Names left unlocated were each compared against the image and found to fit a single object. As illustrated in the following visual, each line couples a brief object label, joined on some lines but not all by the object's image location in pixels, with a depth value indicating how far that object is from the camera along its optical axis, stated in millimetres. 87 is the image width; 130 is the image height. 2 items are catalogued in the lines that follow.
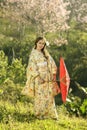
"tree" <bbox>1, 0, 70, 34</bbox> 29500
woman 8297
